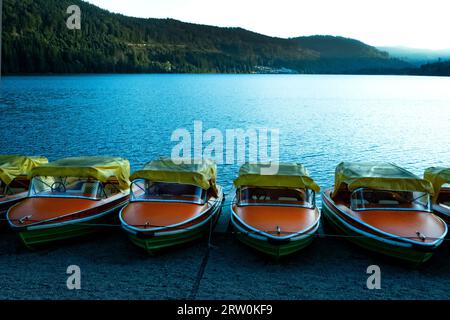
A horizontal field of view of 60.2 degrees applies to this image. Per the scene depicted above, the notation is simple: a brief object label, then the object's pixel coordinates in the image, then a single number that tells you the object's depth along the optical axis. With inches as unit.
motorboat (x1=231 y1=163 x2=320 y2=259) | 472.7
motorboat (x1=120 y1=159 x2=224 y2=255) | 486.6
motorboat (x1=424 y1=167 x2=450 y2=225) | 555.4
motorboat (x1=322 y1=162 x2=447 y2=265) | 460.1
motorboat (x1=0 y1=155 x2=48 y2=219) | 583.8
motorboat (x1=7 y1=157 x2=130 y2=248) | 501.0
